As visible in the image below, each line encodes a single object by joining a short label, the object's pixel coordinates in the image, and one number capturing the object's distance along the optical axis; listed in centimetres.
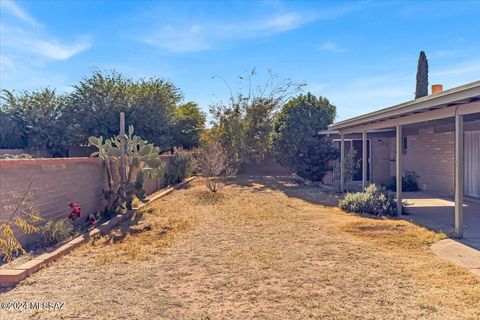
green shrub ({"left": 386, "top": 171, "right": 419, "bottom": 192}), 1394
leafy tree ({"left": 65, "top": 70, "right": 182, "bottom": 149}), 1700
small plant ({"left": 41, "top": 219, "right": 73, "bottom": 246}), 580
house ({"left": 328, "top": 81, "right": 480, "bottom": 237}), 635
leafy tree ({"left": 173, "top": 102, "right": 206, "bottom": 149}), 2078
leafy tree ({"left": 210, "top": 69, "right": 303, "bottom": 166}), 2006
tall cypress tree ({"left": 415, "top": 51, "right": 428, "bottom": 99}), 1934
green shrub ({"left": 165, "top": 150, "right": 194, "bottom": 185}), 1581
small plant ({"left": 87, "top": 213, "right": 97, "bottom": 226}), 757
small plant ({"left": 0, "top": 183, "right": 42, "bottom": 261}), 498
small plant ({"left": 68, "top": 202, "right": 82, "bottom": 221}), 682
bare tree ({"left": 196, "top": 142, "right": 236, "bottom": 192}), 1380
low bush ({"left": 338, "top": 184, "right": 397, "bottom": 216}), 890
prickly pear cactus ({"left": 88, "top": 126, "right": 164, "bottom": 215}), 880
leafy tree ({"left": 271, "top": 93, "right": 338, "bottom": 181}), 1587
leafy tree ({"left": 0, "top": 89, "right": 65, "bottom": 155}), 1784
